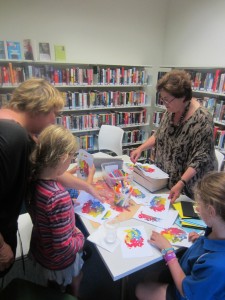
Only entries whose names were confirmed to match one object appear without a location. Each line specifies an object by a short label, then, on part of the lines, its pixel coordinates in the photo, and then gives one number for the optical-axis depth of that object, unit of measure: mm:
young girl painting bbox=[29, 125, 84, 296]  985
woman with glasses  1521
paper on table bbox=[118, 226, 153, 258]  1062
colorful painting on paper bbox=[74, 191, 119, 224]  1296
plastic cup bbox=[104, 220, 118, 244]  1117
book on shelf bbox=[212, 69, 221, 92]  2818
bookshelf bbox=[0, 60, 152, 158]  2906
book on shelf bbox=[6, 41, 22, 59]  2703
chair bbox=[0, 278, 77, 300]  1027
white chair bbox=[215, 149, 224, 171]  2039
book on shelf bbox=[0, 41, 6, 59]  2657
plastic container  1396
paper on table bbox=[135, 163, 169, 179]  1625
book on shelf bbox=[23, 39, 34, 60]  2823
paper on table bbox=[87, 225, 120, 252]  1085
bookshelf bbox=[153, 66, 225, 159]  2840
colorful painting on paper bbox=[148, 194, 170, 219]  1360
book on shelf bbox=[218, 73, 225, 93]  2762
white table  969
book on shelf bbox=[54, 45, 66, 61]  3020
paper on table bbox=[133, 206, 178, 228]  1266
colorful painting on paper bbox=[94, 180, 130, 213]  1397
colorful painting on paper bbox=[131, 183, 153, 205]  1481
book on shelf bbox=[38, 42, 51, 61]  2914
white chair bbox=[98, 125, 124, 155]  3029
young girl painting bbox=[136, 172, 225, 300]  830
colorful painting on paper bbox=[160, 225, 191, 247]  1135
